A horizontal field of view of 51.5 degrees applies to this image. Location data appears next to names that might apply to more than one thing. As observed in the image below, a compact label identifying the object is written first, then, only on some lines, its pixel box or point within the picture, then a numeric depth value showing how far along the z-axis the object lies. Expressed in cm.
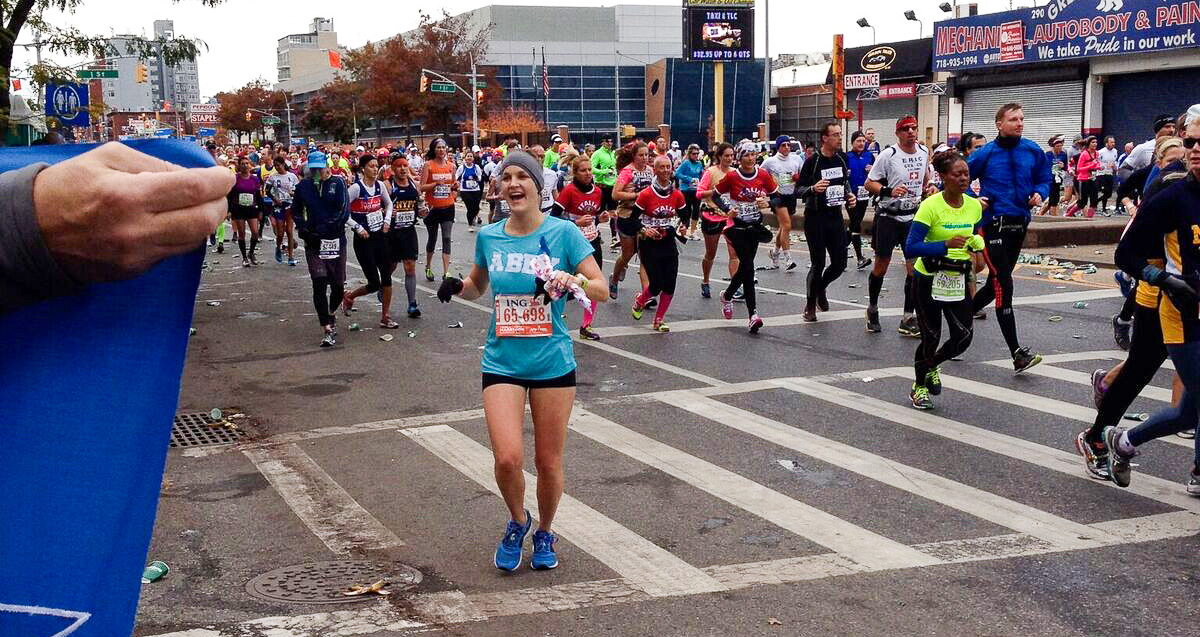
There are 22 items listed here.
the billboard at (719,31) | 5062
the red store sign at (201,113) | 7112
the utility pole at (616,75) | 9881
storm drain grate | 859
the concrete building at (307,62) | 16549
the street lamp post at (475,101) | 7075
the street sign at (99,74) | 3009
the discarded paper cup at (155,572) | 562
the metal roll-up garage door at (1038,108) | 4059
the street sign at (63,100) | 2205
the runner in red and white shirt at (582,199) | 1373
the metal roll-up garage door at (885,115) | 5206
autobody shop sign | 3512
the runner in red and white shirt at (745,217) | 1343
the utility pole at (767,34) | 4847
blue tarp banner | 150
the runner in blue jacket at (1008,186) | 1094
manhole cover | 540
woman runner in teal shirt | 565
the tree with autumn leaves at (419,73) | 8250
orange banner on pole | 4062
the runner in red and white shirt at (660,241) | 1320
